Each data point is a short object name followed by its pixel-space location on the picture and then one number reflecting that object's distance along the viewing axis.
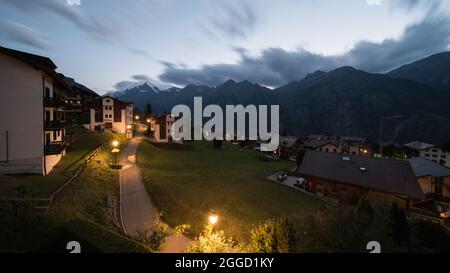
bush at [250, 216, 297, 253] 9.14
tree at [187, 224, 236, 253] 10.10
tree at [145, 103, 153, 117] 113.38
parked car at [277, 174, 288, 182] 41.22
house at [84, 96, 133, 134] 59.22
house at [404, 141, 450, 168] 82.88
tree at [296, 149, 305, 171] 56.28
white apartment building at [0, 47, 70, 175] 19.97
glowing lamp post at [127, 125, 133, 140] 59.97
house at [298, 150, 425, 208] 29.91
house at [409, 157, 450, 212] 43.06
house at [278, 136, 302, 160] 87.35
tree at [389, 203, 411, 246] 13.84
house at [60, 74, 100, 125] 55.63
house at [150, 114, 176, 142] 60.31
